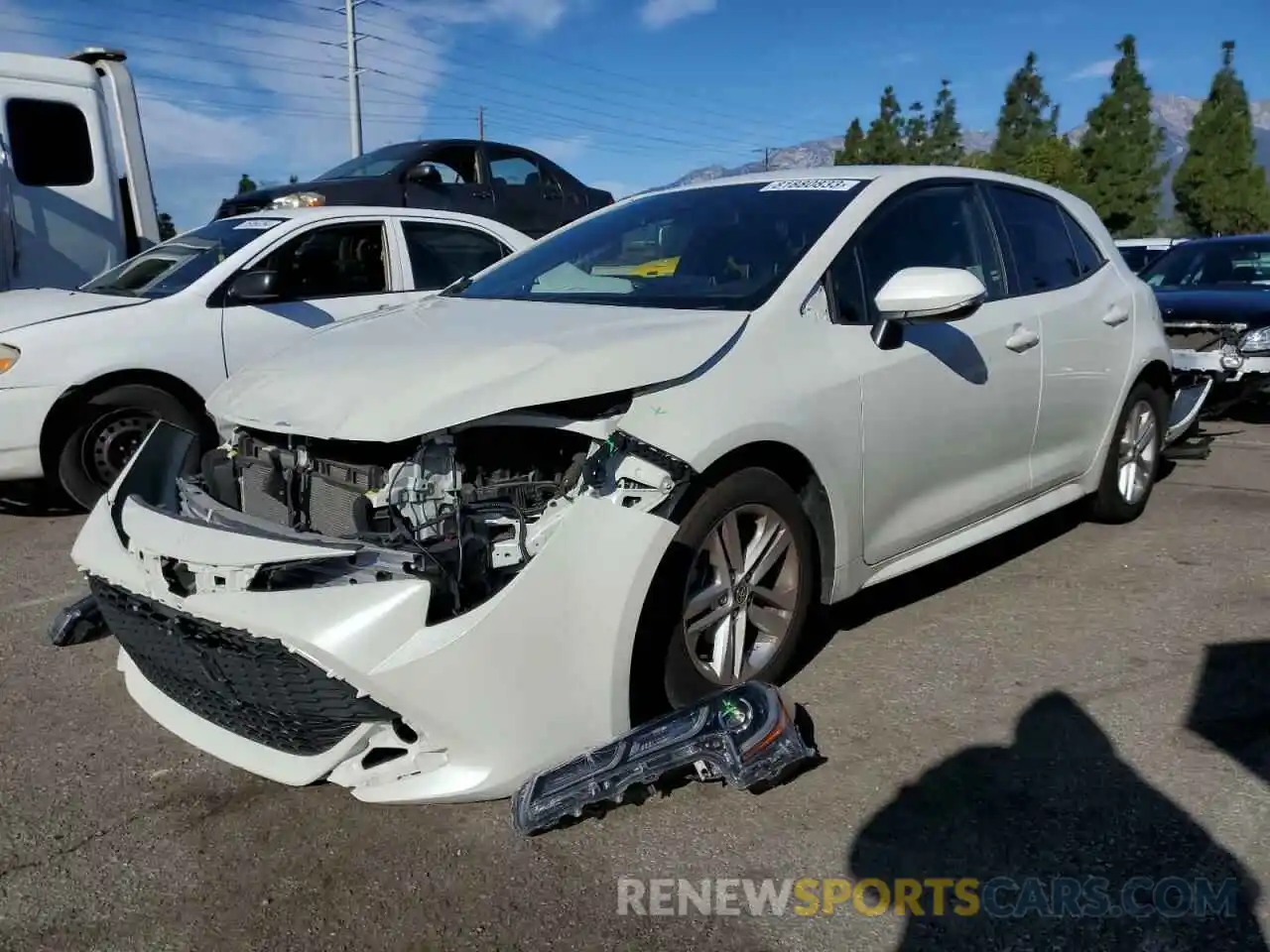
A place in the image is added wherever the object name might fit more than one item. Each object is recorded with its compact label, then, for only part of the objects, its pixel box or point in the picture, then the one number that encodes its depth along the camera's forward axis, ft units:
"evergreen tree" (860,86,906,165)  163.49
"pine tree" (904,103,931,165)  169.07
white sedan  18.07
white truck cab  27.50
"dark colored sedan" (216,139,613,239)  32.78
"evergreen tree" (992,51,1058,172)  165.99
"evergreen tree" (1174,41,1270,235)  130.41
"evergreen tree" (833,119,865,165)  163.94
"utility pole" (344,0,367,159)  81.00
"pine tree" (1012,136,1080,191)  139.13
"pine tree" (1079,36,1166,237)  134.31
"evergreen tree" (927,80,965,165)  169.68
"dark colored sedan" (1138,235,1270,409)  22.13
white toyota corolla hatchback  8.21
